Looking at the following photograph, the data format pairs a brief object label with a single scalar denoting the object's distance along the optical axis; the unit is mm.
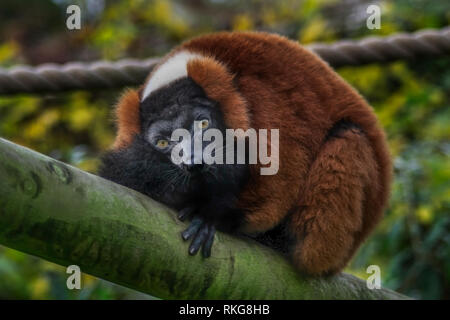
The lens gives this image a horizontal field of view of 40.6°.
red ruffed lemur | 2379
